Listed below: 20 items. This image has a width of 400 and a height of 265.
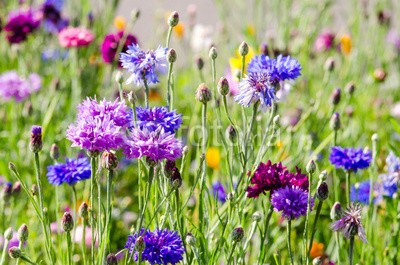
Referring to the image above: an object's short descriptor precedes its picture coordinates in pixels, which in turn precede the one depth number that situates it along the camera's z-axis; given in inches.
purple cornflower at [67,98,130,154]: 48.5
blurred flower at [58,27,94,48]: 71.2
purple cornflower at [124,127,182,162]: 48.6
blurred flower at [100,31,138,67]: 66.6
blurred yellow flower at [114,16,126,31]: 97.8
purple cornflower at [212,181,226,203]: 62.4
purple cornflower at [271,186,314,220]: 50.3
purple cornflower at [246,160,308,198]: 51.0
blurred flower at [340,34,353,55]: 88.5
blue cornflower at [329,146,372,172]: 55.9
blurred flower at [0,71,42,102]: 70.2
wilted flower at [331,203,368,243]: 50.4
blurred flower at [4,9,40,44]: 73.2
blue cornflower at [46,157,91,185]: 55.1
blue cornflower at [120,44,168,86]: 51.7
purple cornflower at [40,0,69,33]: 79.8
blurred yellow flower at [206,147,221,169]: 72.2
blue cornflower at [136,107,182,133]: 50.2
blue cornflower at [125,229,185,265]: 49.9
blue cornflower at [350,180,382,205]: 61.2
